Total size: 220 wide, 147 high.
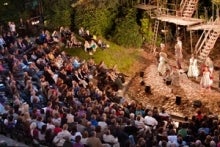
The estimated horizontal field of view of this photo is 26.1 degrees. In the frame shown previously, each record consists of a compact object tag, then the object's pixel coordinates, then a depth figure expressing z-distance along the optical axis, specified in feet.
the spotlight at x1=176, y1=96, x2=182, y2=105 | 70.02
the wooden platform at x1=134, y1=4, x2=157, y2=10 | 90.28
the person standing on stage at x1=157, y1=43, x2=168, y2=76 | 77.75
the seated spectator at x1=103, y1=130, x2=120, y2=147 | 46.51
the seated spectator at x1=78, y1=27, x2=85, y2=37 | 86.07
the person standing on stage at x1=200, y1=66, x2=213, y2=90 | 72.59
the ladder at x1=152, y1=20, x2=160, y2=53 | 90.59
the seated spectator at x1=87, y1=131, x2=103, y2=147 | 44.91
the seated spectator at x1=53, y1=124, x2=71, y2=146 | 46.00
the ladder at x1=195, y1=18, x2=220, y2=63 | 82.78
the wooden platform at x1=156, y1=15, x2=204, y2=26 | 84.81
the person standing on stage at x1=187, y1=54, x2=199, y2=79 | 76.42
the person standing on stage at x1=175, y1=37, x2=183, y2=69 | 80.52
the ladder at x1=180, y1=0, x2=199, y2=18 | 88.02
